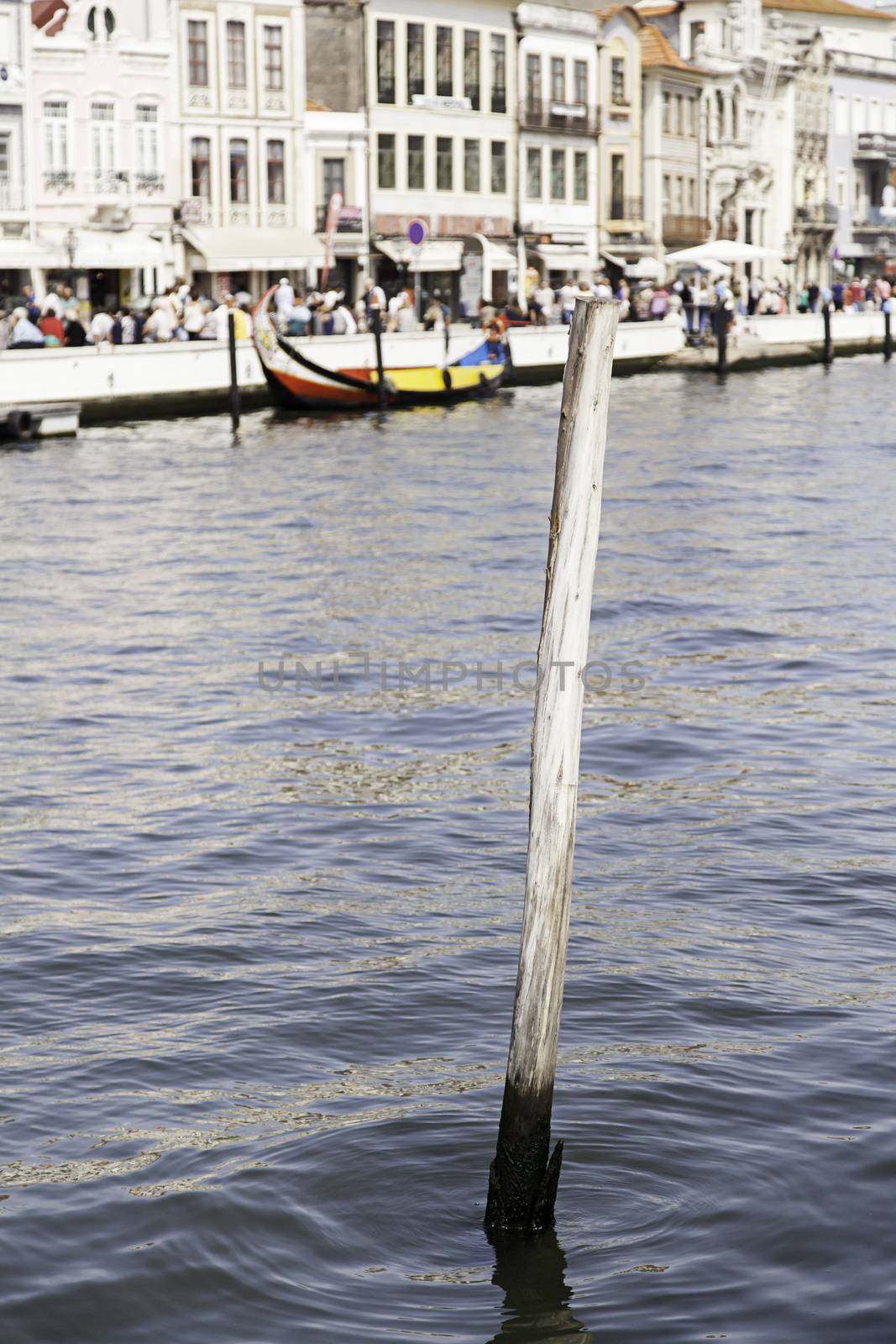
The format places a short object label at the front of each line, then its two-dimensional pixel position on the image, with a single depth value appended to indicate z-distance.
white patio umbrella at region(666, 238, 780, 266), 54.03
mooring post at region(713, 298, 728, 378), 45.91
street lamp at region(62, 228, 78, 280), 46.56
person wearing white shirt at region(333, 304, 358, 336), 37.19
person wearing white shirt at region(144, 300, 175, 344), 34.22
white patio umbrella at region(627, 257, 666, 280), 65.62
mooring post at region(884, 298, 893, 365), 53.72
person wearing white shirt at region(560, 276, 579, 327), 45.34
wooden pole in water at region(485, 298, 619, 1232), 5.17
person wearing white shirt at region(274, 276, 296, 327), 37.22
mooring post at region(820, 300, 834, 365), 50.27
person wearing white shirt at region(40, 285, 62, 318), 33.59
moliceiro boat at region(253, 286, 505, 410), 34.72
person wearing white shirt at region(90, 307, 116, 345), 33.25
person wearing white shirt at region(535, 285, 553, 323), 45.47
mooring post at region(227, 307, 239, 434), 32.88
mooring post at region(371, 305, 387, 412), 36.25
